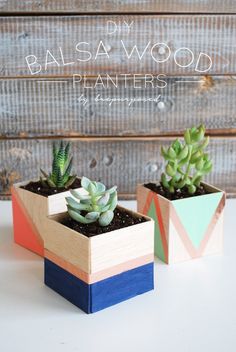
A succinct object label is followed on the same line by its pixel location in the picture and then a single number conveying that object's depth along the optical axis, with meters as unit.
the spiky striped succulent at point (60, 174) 0.82
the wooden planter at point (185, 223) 0.79
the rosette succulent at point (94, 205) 0.71
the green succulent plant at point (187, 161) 0.80
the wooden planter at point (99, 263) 0.69
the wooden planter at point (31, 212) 0.81
